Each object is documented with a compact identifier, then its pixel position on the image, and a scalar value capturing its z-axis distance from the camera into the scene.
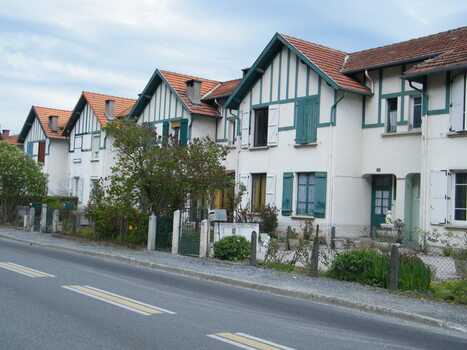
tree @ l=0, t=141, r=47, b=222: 30.38
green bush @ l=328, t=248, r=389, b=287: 12.10
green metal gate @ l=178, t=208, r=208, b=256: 17.36
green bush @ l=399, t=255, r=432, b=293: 11.48
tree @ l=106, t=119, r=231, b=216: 19.06
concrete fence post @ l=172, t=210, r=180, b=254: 17.77
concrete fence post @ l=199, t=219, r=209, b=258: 16.78
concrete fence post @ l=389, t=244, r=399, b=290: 11.62
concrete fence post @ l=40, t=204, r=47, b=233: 26.19
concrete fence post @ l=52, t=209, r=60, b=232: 25.20
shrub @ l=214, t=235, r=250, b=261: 16.08
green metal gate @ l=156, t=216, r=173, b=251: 18.78
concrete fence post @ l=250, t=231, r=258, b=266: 14.91
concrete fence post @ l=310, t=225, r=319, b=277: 13.16
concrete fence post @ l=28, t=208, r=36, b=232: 27.31
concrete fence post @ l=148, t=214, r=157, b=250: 18.88
